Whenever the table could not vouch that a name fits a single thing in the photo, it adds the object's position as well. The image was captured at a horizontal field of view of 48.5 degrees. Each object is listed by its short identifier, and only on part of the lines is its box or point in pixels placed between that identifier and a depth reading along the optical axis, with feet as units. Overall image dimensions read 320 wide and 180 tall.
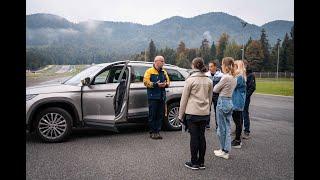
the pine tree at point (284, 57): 310.00
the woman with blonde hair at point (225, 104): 22.82
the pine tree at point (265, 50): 345.96
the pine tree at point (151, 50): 502.05
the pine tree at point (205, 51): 458.01
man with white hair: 27.99
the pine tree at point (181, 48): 521.24
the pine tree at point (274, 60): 338.95
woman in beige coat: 20.42
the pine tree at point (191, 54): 510.17
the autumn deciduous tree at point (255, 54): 343.26
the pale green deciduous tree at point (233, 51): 382.22
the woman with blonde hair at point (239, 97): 25.66
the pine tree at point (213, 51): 454.81
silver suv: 25.79
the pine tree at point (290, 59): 298.23
